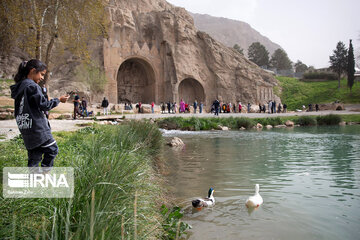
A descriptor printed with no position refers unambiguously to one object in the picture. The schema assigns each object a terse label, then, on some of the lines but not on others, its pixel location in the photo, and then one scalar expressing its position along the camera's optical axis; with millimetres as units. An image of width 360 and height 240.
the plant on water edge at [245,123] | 22995
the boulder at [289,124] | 24578
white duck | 4952
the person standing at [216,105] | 28034
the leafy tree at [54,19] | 17500
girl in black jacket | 3344
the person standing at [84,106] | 22000
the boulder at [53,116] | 19711
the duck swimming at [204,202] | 4820
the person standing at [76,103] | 18797
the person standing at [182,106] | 37881
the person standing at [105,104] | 23953
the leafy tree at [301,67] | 93812
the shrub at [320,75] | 61812
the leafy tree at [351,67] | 49469
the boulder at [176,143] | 12417
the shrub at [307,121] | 25516
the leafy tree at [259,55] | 81312
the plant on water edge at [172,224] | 3512
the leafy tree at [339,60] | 56438
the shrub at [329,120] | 25453
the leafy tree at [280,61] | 85750
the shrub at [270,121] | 24500
